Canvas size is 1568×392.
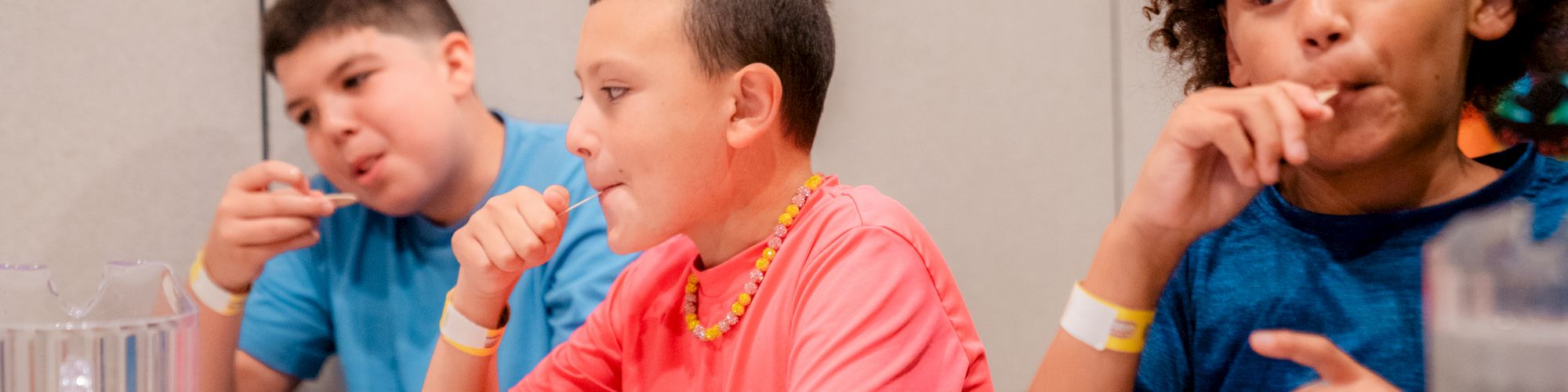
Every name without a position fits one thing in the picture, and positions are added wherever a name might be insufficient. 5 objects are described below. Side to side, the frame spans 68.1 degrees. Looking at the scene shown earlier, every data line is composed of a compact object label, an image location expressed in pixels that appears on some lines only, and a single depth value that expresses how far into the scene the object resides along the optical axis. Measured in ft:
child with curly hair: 2.53
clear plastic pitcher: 2.86
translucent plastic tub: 1.69
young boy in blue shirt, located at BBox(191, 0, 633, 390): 4.54
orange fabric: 4.53
